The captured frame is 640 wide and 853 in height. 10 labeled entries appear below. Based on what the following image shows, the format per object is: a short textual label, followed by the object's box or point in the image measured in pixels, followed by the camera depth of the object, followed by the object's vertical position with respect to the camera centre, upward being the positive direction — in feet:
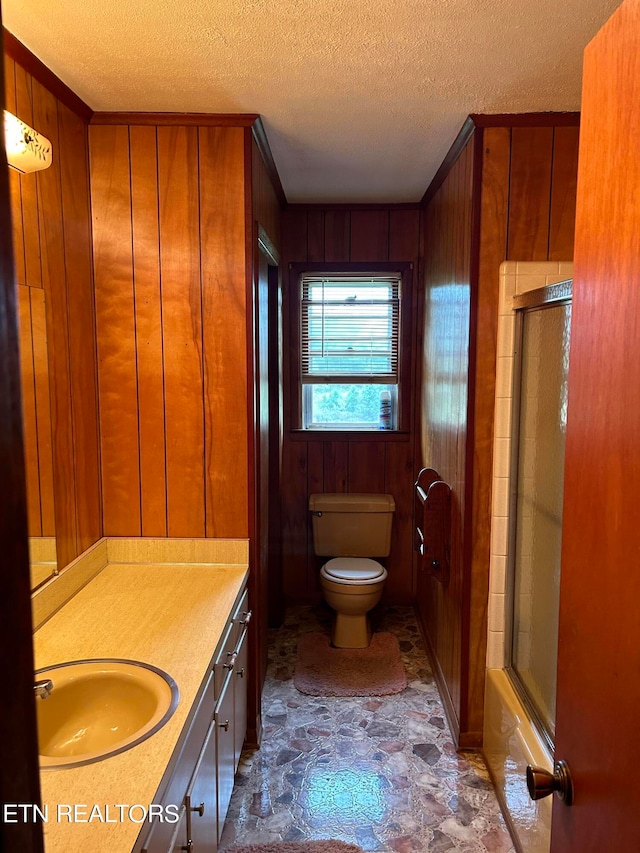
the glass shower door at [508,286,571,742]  6.24 -1.41
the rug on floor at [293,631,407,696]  9.84 -5.05
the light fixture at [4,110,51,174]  4.89 +1.86
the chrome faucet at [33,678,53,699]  4.48 -2.32
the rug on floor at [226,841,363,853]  6.53 -5.11
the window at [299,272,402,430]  12.28 +0.47
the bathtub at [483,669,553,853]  5.96 -4.28
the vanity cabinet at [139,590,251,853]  4.14 -3.26
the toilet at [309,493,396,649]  12.01 -3.07
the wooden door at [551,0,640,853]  2.45 -0.44
